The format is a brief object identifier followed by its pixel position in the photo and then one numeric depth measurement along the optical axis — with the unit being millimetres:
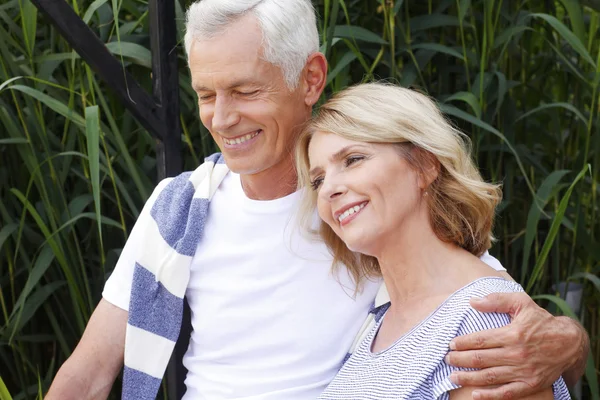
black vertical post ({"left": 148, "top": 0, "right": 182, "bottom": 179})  3369
